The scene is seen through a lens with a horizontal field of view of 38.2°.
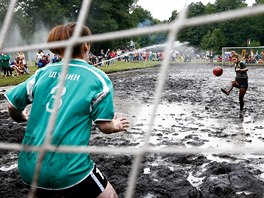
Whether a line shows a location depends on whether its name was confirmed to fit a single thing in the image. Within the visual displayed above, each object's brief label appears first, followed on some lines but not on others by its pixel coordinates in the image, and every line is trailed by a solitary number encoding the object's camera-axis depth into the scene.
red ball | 11.49
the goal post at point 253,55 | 32.12
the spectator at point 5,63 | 17.50
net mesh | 1.32
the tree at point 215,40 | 47.69
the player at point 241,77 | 8.76
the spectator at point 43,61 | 20.07
